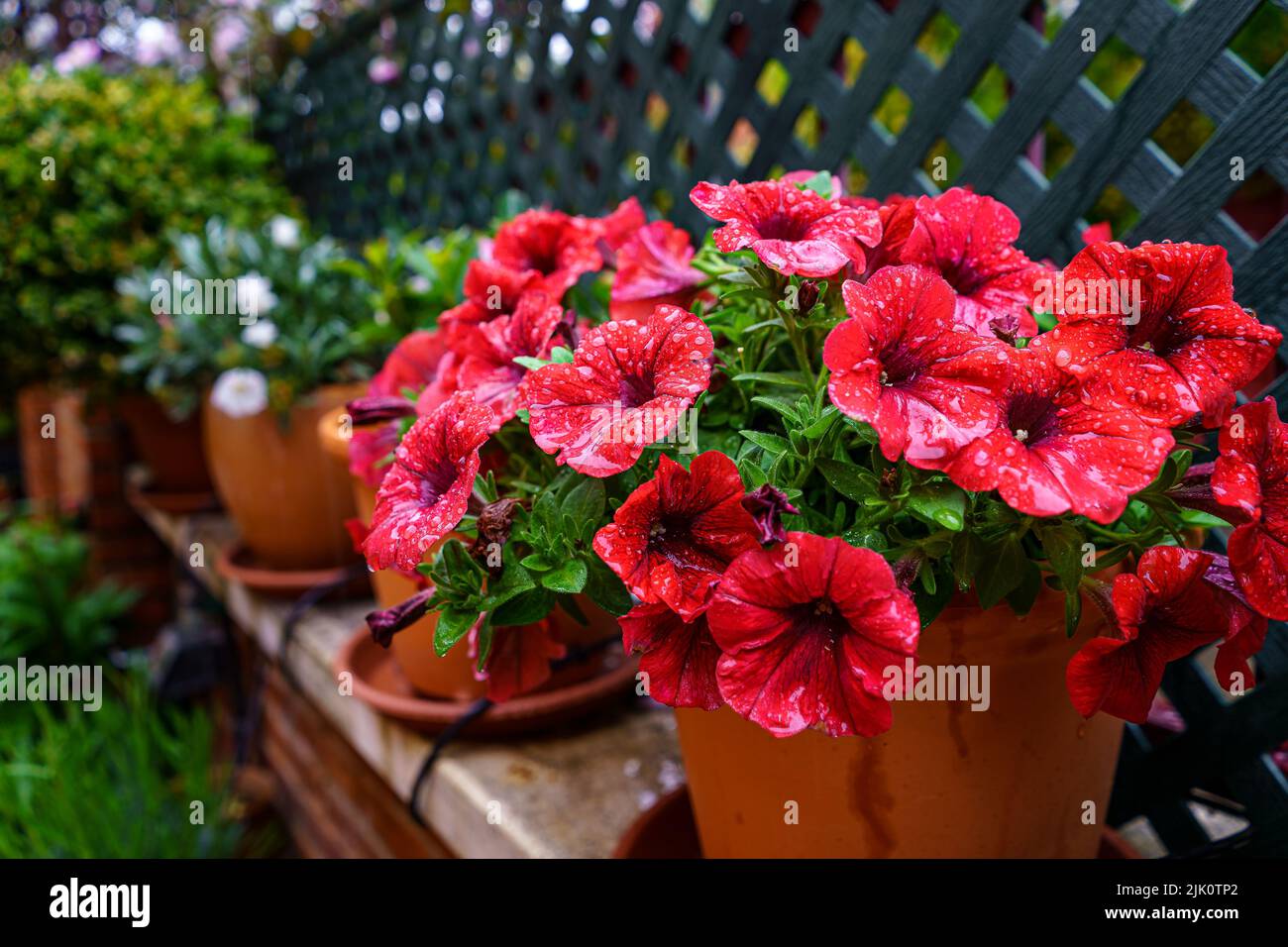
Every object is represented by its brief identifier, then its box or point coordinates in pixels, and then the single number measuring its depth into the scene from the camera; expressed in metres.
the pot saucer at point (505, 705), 1.07
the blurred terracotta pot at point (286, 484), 1.50
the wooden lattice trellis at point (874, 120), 0.74
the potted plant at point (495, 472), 0.58
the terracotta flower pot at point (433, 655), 1.03
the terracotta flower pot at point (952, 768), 0.60
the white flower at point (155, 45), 2.70
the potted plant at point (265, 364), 1.50
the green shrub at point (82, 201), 1.93
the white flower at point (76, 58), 2.41
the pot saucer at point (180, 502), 2.13
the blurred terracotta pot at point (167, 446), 2.13
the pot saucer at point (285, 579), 1.55
